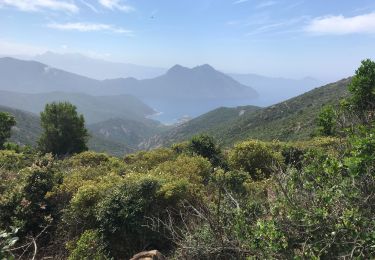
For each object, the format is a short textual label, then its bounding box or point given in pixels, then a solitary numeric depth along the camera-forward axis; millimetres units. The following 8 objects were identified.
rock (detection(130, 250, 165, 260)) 7734
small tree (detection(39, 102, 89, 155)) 36062
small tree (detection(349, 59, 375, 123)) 21312
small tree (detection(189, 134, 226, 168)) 19328
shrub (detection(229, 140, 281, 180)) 16328
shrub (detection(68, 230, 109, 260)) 8023
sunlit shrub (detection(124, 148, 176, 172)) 15531
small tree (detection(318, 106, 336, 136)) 25608
